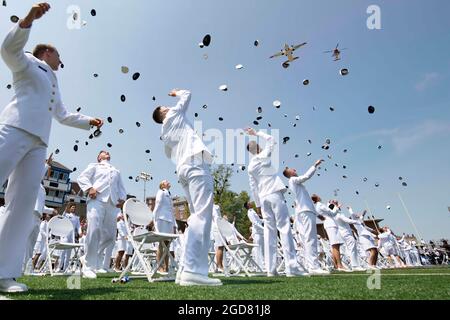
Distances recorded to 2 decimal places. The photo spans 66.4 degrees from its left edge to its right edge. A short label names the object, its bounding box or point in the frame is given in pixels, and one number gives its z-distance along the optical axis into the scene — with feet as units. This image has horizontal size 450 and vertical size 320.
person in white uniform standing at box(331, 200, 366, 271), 43.14
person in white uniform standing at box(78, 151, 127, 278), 24.76
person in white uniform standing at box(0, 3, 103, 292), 11.41
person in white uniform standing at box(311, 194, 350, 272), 35.78
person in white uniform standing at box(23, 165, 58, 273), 28.30
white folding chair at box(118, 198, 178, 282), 17.25
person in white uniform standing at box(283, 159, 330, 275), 28.89
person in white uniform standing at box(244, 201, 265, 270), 47.62
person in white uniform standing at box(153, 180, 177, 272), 32.50
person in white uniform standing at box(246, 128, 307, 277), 24.03
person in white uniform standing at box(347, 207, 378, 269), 38.09
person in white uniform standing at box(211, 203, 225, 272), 37.06
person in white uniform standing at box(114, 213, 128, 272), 51.14
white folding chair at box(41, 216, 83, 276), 29.11
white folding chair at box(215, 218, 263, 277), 25.70
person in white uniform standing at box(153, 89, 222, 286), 14.77
